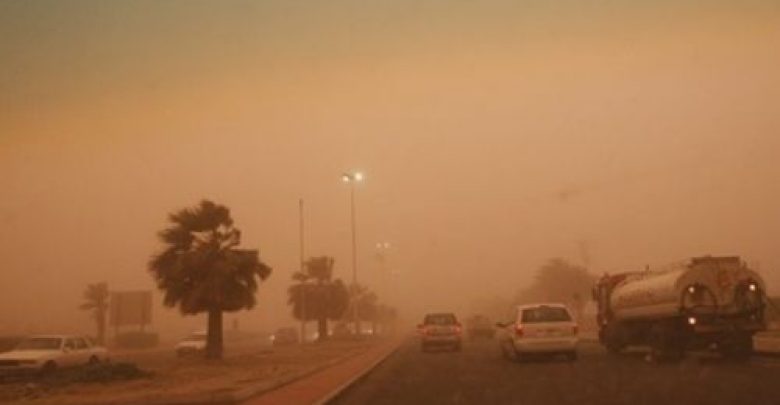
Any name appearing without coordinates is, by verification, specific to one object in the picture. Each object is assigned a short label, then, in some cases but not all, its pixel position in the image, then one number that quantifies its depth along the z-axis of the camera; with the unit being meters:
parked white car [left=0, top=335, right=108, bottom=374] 31.42
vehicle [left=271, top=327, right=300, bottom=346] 80.62
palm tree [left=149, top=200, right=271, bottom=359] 40.75
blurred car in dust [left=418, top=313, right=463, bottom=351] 45.81
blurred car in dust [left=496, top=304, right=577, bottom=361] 29.45
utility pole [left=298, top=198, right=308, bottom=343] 69.12
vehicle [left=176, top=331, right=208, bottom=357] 49.48
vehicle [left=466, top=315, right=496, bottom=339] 73.31
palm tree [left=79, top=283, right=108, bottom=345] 105.38
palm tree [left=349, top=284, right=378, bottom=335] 119.94
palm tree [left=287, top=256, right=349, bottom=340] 75.88
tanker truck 27.31
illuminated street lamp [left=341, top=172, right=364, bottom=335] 68.06
